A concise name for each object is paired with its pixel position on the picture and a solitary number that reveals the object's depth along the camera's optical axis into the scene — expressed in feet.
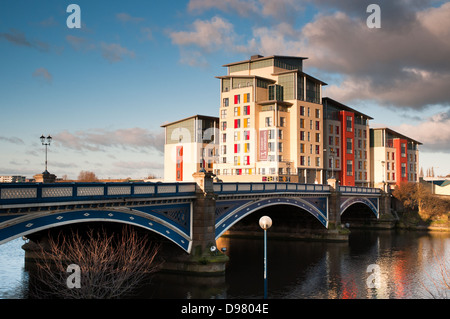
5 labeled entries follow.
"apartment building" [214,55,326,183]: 286.87
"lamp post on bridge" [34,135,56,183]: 98.53
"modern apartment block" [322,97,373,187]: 323.37
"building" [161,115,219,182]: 337.52
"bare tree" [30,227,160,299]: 78.79
